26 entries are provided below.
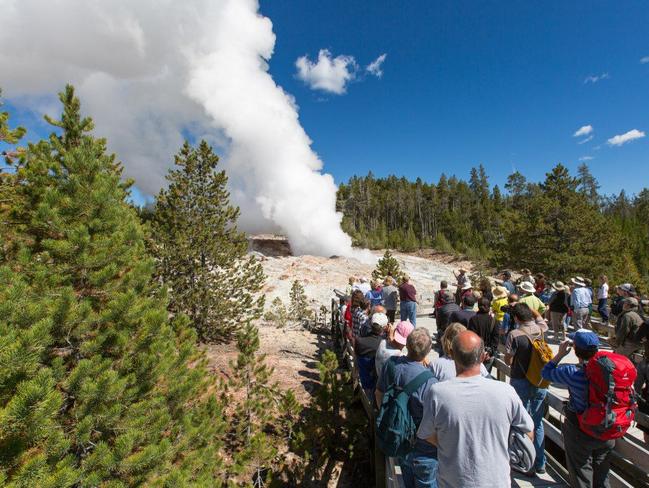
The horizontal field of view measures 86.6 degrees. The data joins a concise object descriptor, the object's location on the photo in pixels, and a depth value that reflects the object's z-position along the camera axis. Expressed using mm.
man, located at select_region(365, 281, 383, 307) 8008
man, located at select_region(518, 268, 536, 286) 9942
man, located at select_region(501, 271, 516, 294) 8574
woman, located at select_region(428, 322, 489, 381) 2988
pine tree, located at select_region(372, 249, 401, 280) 17125
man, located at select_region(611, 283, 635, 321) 5633
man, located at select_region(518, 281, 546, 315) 5621
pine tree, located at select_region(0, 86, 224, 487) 2578
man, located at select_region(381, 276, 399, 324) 8594
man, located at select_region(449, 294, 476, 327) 4980
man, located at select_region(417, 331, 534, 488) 2033
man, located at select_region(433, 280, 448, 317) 6412
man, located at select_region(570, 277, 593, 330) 7816
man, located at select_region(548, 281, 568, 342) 8117
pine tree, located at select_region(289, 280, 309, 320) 14238
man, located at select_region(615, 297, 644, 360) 4770
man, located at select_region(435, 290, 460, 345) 6099
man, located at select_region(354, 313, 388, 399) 4723
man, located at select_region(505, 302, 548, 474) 3580
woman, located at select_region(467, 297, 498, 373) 4750
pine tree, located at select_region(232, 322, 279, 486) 5470
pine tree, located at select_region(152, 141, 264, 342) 8875
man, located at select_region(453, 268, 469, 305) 8750
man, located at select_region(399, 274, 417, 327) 8375
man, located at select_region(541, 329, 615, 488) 2787
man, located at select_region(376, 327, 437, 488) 2650
